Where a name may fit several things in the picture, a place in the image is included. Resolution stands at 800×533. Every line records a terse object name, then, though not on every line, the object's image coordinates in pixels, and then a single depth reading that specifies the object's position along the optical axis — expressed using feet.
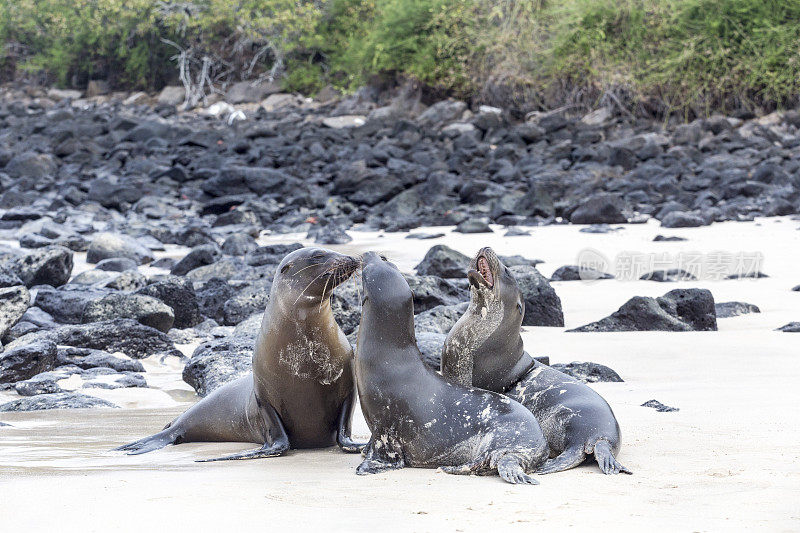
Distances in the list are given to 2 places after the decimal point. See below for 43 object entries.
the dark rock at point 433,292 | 54.39
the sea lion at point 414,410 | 25.93
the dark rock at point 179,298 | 56.75
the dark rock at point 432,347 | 37.01
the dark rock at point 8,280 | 59.11
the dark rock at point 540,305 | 53.21
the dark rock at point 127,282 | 66.81
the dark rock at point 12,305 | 51.06
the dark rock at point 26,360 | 43.21
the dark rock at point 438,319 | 46.54
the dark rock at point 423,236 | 90.12
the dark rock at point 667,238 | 81.35
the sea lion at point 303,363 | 31.17
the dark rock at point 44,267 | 67.05
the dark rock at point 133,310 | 53.11
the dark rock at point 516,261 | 70.95
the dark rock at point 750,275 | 65.87
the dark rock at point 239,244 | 86.89
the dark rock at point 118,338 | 48.96
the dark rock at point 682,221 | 88.38
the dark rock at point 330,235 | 91.91
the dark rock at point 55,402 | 38.17
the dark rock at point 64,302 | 56.95
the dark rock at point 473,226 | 92.48
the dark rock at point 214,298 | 59.62
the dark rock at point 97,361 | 46.16
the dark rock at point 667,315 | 50.16
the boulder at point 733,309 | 53.67
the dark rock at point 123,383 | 42.57
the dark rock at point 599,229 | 89.06
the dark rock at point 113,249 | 81.35
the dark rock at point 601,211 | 94.53
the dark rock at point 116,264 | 75.66
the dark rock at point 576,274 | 67.72
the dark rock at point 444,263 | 66.13
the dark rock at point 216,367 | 40.37
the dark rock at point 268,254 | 77.56
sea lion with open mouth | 29.94
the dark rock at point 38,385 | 41.24
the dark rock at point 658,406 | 33.60
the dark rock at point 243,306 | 57.98
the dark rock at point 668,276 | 65.82
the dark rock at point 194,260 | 75.61
